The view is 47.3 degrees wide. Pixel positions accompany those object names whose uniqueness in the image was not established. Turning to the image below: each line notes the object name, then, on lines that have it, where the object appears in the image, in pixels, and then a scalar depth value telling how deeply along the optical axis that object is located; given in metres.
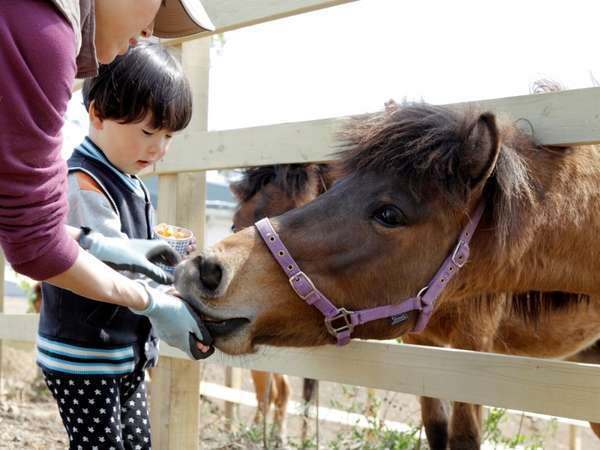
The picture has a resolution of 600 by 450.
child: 2.31
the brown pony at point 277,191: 4.97
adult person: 1.39
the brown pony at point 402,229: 2.08
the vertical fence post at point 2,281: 5.55
